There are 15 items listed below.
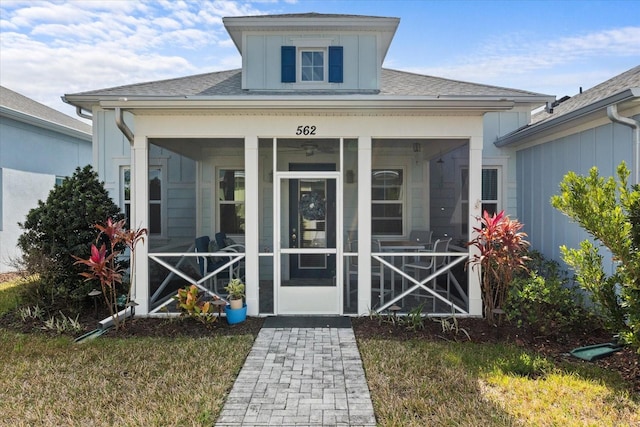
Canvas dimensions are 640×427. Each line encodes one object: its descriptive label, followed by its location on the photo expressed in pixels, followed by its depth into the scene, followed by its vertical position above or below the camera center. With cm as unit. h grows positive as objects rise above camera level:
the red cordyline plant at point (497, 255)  513 -55
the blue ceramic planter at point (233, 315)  569 -145
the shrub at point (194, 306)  541 -127
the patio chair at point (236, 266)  604 -81
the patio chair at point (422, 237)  606 -37
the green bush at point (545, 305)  496 -120
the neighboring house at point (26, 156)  995 +160
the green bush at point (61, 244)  606 -47
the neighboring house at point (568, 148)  480 +94
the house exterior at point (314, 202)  584 +15
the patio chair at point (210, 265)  613 -80
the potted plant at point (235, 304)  570 -131
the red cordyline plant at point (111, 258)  522 -59
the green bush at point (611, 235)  361 -21
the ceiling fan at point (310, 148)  587 +95
